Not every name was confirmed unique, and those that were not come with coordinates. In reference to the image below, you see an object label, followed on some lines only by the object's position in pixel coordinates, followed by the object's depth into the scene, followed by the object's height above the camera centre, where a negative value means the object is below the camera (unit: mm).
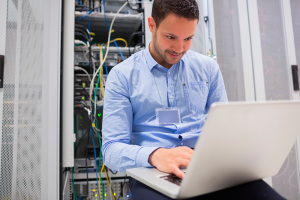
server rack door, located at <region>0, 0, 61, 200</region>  1016 +114
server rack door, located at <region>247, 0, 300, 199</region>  1288 +381
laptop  371 -71
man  826 +121
